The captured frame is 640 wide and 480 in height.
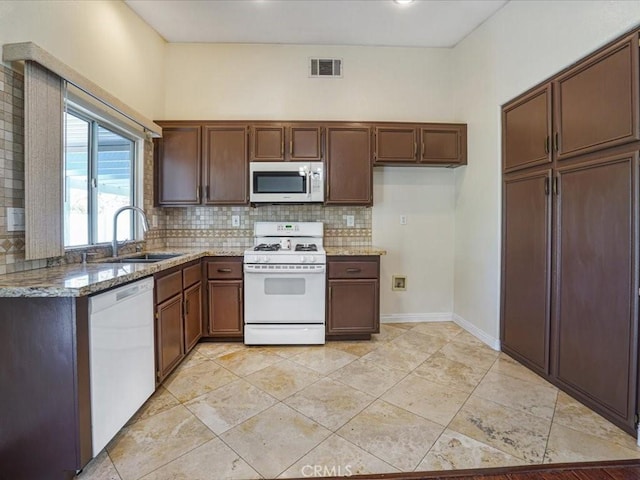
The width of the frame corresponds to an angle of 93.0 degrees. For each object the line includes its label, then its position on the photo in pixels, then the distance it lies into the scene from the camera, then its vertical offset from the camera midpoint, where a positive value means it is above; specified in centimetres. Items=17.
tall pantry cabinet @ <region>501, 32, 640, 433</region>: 168 +5
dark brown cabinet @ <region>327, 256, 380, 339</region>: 289 -57
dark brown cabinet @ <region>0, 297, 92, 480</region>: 130 -64
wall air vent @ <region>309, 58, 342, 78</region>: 336 +188
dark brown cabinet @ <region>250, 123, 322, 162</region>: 308 +95
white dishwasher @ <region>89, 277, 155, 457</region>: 142 -63
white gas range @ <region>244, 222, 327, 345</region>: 281 -59
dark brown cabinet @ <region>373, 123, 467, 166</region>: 315 +97
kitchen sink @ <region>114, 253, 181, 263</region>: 251 -18
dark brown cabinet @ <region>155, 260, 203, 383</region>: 207 -60
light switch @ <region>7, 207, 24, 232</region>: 164 +10
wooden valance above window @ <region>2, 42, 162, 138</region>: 159 +98
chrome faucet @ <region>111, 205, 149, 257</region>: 228 +9
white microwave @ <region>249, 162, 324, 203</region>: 303 +55
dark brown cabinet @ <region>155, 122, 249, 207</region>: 307 +74
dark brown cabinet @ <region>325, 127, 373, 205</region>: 309 +72
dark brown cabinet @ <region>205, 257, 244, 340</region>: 286 -54
